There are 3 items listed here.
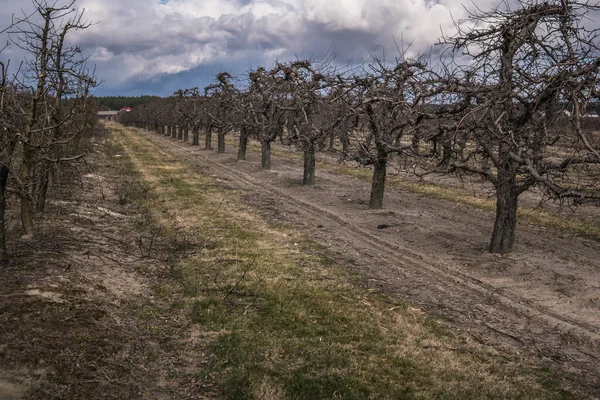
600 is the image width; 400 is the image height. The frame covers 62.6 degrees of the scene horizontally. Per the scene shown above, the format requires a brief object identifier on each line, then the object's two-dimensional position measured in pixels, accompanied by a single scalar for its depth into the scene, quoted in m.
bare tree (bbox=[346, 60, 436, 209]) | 14.49
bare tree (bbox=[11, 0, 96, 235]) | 9.11
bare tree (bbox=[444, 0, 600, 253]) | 7.63
